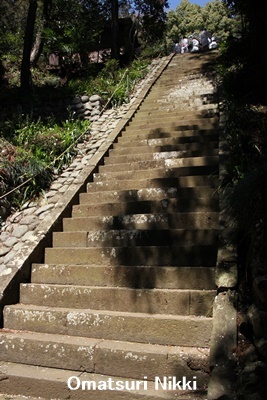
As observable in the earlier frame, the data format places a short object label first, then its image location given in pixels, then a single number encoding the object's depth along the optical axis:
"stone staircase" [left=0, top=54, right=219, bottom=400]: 3.07
